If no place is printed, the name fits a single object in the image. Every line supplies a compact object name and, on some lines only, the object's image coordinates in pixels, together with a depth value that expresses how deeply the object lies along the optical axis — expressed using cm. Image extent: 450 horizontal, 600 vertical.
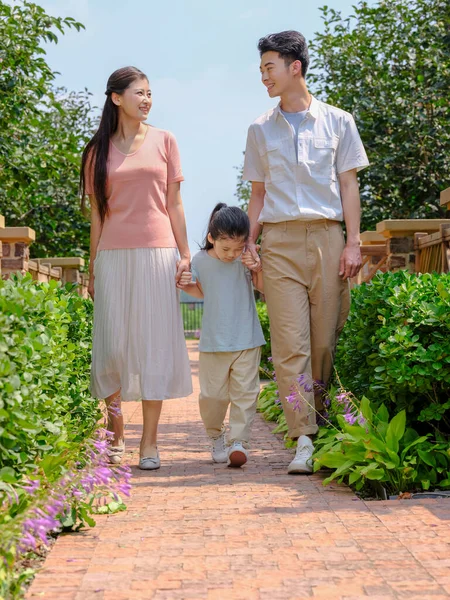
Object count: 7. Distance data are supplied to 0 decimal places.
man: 486
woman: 491
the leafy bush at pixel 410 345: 413
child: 503
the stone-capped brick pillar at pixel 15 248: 966
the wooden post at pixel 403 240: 936
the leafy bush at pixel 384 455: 411
